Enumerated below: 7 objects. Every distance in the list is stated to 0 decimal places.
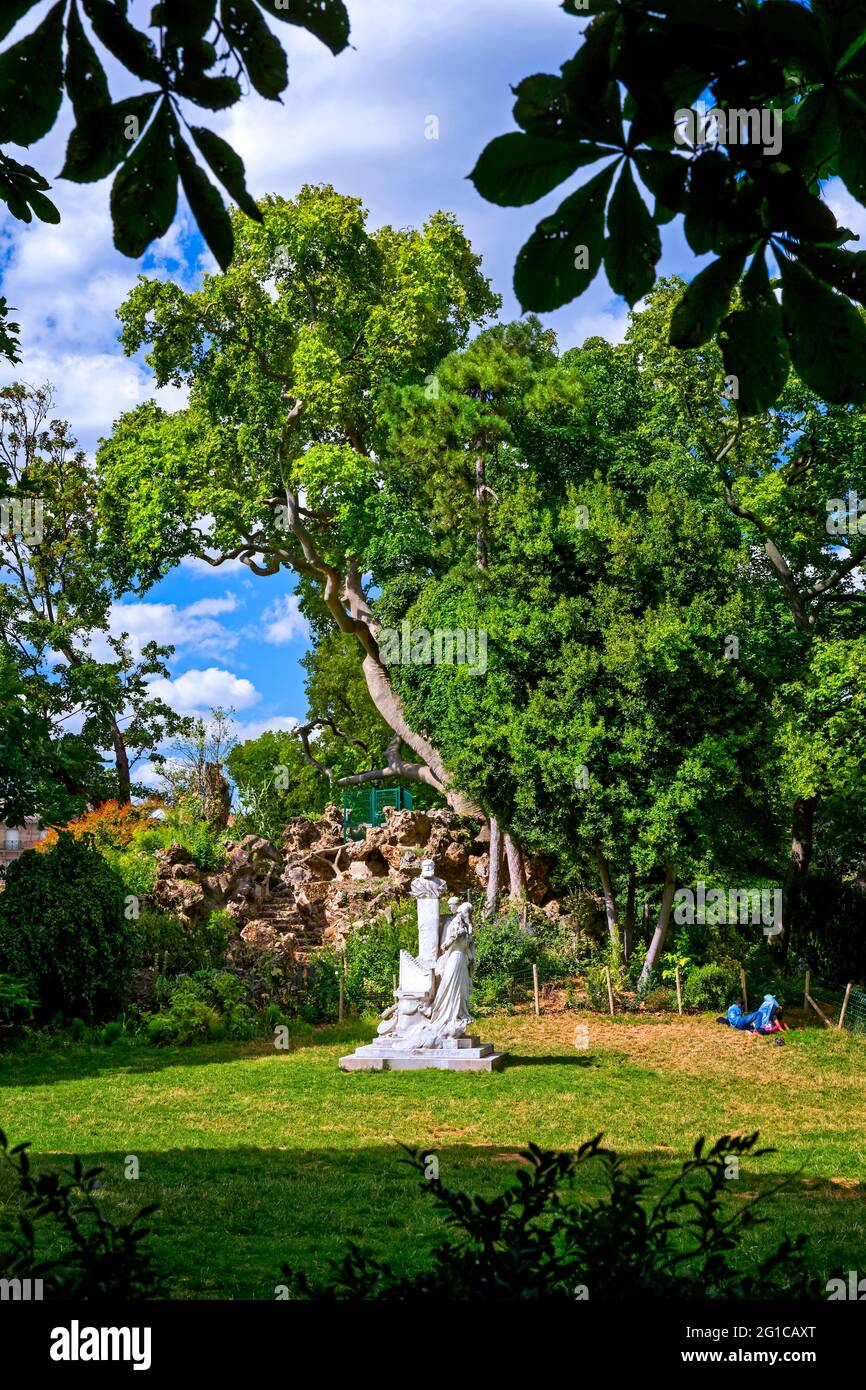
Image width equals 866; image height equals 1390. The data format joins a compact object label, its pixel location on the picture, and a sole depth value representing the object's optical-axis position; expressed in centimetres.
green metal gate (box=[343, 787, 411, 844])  2930
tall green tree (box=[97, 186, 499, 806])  2669
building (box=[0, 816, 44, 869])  5516
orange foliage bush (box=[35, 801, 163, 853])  2498
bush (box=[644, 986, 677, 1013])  1947
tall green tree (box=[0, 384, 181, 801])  2936
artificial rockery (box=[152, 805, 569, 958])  2214
